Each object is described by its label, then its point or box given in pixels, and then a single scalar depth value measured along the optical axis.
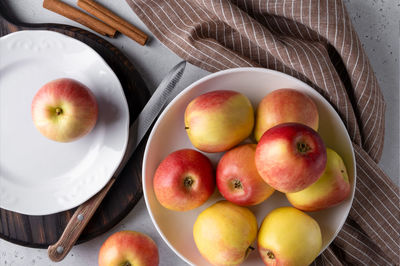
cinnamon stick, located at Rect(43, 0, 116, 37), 0.84
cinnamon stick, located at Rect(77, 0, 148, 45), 0.84
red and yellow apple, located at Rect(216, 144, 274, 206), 0.68
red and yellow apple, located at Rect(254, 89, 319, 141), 0.68
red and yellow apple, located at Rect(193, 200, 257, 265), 0.67
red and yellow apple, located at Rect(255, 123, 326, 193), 0.60
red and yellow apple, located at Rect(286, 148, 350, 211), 0.67
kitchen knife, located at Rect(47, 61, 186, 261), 0.80
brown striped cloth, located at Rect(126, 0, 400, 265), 0.75
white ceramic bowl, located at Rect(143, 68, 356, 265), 0.74
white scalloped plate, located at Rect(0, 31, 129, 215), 0.83
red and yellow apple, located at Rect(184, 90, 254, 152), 0.68
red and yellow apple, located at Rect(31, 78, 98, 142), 0.75
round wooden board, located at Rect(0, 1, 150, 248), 0.84
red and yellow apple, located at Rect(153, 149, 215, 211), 0.70
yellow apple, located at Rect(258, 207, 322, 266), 0.65
